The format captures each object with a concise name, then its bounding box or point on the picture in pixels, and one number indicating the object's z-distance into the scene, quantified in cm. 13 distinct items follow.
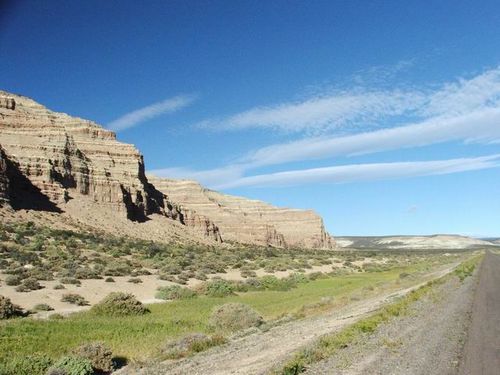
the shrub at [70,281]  3079
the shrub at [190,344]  1540
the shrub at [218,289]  3278
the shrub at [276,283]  3934
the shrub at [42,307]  2374
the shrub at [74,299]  2652
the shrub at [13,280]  2864
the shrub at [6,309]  2097
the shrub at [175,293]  3122
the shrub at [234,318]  2103
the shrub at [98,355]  1405
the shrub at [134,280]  3538
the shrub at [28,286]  2727
